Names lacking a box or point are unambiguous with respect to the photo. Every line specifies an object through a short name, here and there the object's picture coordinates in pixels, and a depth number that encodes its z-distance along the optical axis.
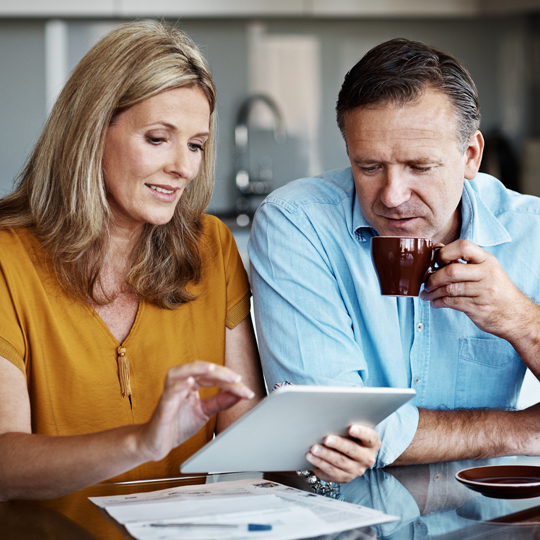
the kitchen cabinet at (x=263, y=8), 4.16
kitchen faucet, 4.55
